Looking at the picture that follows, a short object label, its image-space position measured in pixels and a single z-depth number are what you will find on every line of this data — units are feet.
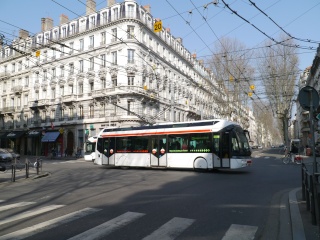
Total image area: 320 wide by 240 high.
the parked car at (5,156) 90.14
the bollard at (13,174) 45.01
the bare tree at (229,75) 121.70
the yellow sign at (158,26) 55.62
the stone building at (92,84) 123.34
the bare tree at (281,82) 117.39
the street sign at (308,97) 21.89
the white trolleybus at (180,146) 52.75
